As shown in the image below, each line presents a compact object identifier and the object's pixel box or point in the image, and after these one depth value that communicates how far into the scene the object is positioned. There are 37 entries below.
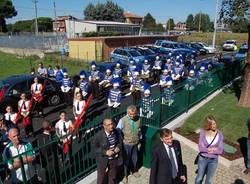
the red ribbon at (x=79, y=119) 5.14
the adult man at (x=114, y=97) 6.97
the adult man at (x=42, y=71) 11.10
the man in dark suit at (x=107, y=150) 3.72
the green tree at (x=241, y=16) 7.15
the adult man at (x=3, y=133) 4.22
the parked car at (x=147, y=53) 15.67
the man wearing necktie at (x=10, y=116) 5.72
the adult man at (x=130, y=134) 4.19
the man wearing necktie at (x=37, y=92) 7.98
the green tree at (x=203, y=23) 81.33
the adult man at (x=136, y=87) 8.12
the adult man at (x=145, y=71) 10.82
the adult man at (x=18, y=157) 3.36
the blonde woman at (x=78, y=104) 6.05
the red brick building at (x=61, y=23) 68.10
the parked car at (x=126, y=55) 15.29
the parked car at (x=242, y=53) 16.87
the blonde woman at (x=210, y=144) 3.86
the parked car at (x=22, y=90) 7.88
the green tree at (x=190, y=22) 82.93
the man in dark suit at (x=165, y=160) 3.39
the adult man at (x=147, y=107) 5.77
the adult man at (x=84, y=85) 8.42
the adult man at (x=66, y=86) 8.81
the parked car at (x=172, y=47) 20.74
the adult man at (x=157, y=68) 12.62
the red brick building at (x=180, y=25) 112.30
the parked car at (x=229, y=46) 28.22
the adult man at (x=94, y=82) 9.73
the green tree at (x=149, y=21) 72.96
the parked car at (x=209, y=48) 25.11
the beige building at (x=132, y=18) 84.61
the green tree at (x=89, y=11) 56.40
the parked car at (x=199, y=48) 24.24
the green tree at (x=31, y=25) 66.66
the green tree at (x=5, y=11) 58.20
